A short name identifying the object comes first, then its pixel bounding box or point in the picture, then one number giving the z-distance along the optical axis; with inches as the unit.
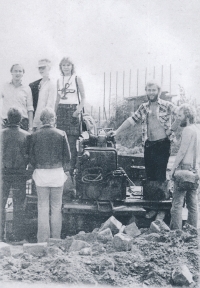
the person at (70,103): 248.1
